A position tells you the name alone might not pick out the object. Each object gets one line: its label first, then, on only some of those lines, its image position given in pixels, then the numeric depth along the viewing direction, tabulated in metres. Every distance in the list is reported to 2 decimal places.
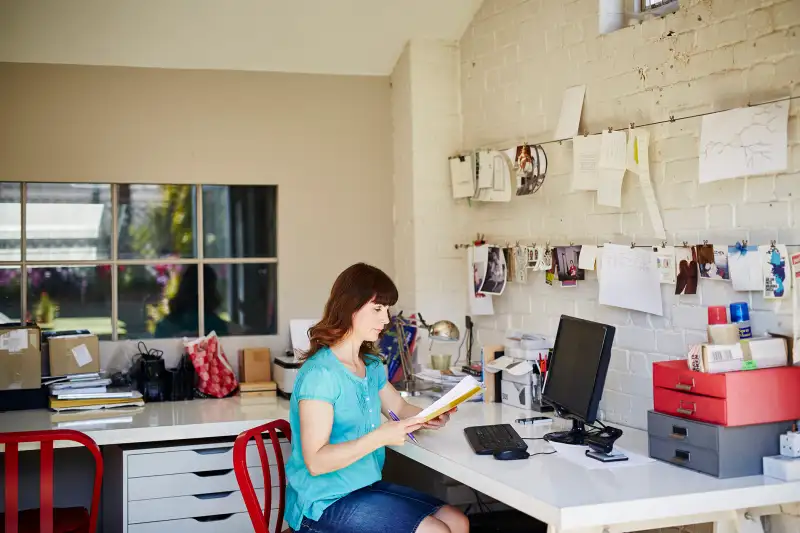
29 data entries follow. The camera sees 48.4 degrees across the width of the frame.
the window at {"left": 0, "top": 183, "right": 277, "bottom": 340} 4.03
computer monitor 2.73
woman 2.59
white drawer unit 3.31
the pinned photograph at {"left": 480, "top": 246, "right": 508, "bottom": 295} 3.96
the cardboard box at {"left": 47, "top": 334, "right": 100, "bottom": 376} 3.86
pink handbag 4.04
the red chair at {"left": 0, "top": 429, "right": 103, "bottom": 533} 2.76
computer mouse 2.65
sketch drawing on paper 2.57
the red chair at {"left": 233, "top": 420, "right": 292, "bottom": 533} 2.66
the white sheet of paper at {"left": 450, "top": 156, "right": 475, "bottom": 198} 4.14
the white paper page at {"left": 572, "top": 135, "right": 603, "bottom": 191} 3.33
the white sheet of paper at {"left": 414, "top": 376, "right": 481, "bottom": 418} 2.65
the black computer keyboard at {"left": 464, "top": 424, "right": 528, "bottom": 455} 2.72
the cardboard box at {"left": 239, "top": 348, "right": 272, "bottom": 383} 4.18
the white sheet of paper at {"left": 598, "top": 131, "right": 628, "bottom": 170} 3.17
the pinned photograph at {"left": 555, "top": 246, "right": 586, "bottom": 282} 3.46
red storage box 2.40
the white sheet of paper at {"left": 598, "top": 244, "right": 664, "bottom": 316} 3.07
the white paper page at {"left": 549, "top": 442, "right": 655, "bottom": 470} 2.56
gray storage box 2.39
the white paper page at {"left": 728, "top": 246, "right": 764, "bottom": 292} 2.64
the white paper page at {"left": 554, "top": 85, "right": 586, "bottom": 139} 3.46
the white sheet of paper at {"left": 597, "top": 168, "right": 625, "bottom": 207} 3.21
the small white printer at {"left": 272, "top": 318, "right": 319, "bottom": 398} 3.94
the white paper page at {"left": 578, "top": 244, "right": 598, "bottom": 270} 3.35
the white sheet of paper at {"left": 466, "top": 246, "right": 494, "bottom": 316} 4.10
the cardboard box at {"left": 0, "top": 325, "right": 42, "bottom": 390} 3.71
